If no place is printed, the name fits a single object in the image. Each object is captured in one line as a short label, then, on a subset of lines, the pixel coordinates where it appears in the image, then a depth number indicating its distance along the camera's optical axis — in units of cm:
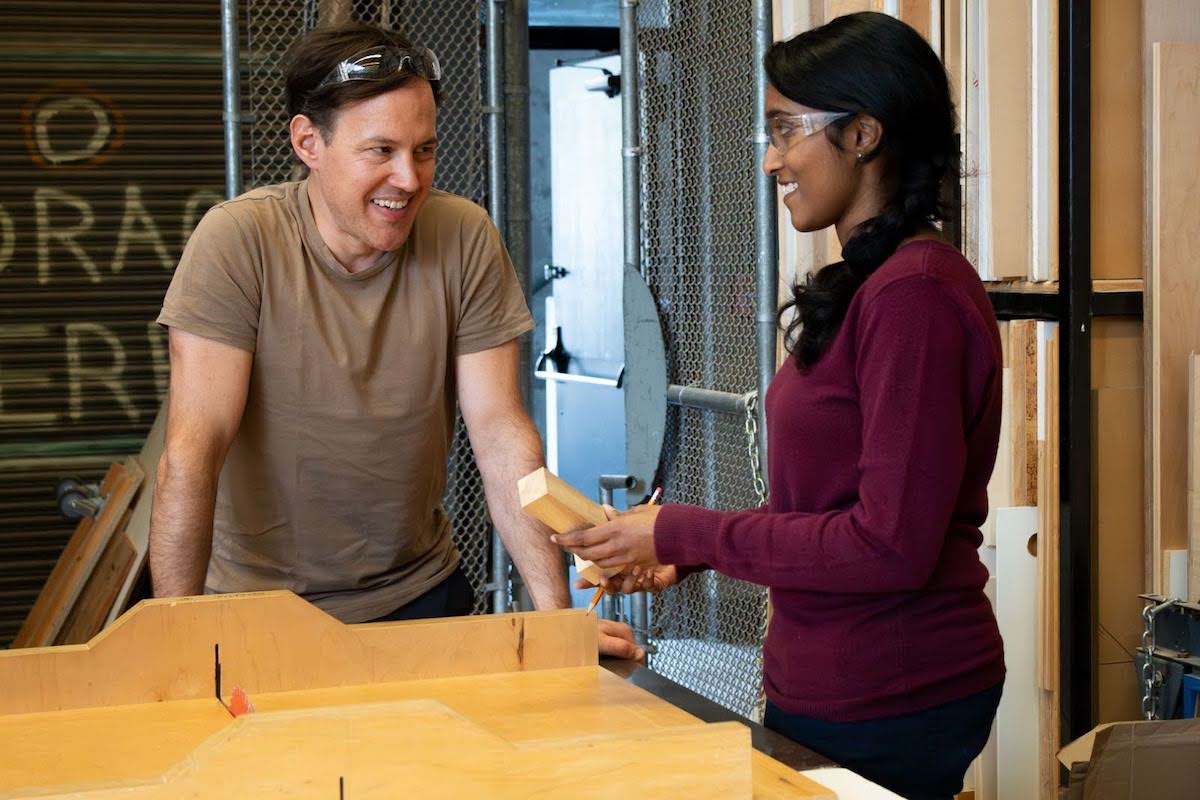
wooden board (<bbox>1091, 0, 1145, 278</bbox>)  407
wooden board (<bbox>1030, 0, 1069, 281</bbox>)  403
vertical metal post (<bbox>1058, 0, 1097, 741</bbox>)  400
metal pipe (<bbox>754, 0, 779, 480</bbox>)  431
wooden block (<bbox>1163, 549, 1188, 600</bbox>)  392
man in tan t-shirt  266
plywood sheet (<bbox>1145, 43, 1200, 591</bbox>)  396
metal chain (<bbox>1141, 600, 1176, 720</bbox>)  381
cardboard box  231
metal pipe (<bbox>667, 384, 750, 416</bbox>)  455
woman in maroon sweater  202
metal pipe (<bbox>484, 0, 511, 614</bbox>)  507
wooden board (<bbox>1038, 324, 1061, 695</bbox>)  405
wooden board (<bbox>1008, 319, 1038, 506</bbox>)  409
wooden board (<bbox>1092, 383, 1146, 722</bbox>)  411
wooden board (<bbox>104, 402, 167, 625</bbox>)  487
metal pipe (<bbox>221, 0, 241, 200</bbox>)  441
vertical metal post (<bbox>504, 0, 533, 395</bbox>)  520
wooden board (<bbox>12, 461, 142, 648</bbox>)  522
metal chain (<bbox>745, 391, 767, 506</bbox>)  437
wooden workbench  149
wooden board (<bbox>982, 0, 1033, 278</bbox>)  409
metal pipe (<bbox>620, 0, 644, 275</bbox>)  510
